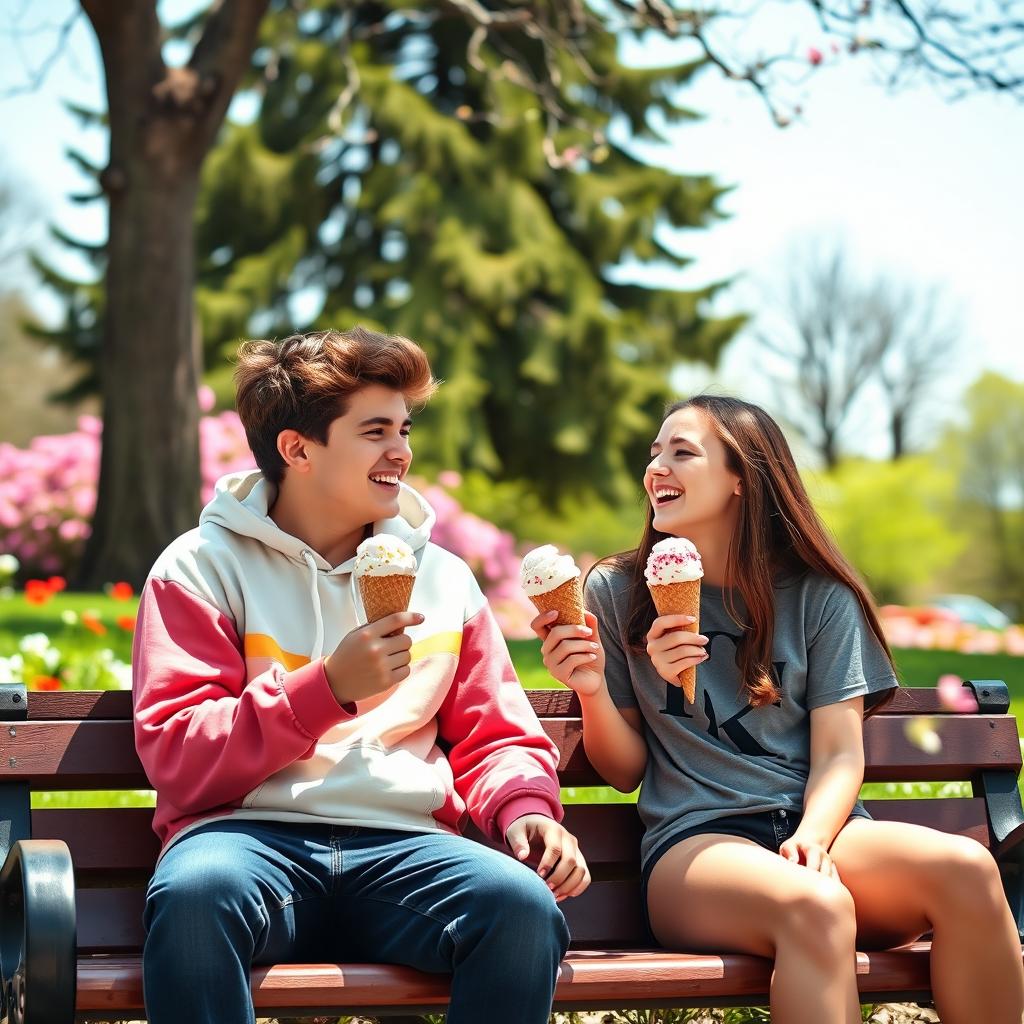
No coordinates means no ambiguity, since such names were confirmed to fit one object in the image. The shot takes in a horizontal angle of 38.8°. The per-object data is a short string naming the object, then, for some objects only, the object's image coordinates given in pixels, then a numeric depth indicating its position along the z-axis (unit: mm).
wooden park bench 2490
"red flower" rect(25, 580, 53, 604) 6435
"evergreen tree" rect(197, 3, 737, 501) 19453
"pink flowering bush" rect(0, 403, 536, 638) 12828
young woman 2846
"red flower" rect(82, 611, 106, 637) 5676
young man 2566
